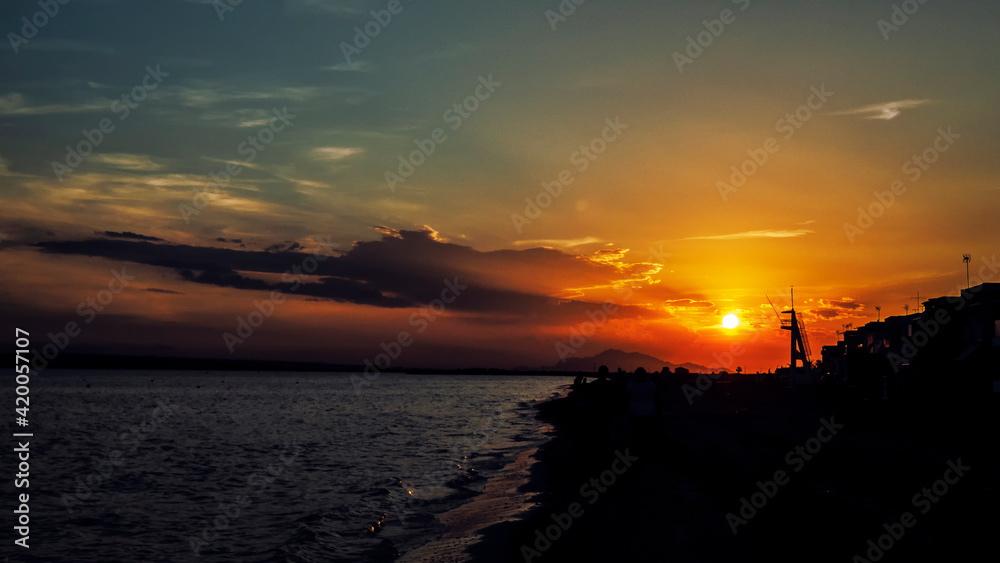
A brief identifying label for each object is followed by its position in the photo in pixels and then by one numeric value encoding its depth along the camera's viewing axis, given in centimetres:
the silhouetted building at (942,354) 3425
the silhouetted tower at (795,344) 10171
